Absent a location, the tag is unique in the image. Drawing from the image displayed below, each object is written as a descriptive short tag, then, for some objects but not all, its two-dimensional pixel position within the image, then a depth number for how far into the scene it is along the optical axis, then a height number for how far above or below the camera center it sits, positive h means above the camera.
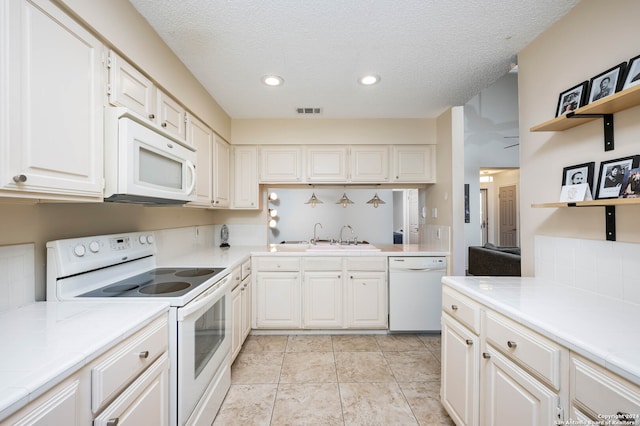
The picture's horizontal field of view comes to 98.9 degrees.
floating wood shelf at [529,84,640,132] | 1.07 +0.47
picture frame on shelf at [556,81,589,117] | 1.38 +0.60
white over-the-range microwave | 1.23 +0.28
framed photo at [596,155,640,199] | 1.18 +0.18
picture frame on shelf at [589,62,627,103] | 1.21 +0.61
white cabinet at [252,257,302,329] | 2.86 -0.80
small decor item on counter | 3.29 -0.22
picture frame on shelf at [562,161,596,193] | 1.34 +0.21
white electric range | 1.28 -0.40
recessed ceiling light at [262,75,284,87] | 2.22 +1.12
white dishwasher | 2.87 -0.80
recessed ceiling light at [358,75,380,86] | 2.21 +1.11
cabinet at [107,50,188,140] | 1.30 +0.68
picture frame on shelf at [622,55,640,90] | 1.14 +0.59
